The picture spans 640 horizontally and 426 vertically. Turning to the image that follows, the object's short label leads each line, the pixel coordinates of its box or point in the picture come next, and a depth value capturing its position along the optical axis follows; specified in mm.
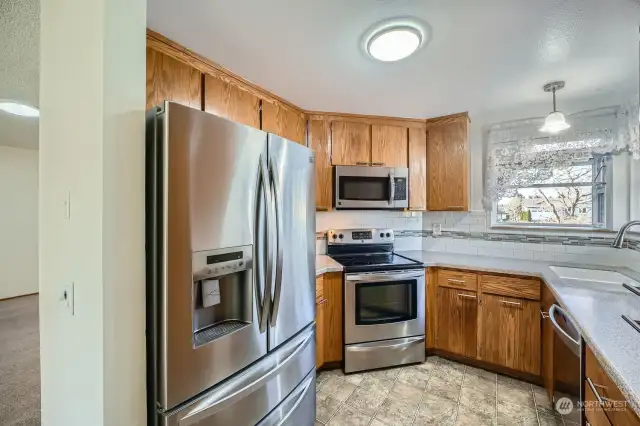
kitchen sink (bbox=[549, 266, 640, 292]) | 1642
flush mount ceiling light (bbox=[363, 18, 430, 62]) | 1332
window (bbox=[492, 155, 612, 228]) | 2256
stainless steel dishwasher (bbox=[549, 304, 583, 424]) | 1250
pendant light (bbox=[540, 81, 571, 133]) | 1932
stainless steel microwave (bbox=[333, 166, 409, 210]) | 2541
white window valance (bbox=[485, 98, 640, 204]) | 2096
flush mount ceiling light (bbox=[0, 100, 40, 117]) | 2689
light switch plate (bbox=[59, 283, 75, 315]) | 986
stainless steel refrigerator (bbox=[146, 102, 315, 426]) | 935
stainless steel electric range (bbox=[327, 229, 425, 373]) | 2246
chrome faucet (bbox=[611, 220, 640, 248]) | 1545
